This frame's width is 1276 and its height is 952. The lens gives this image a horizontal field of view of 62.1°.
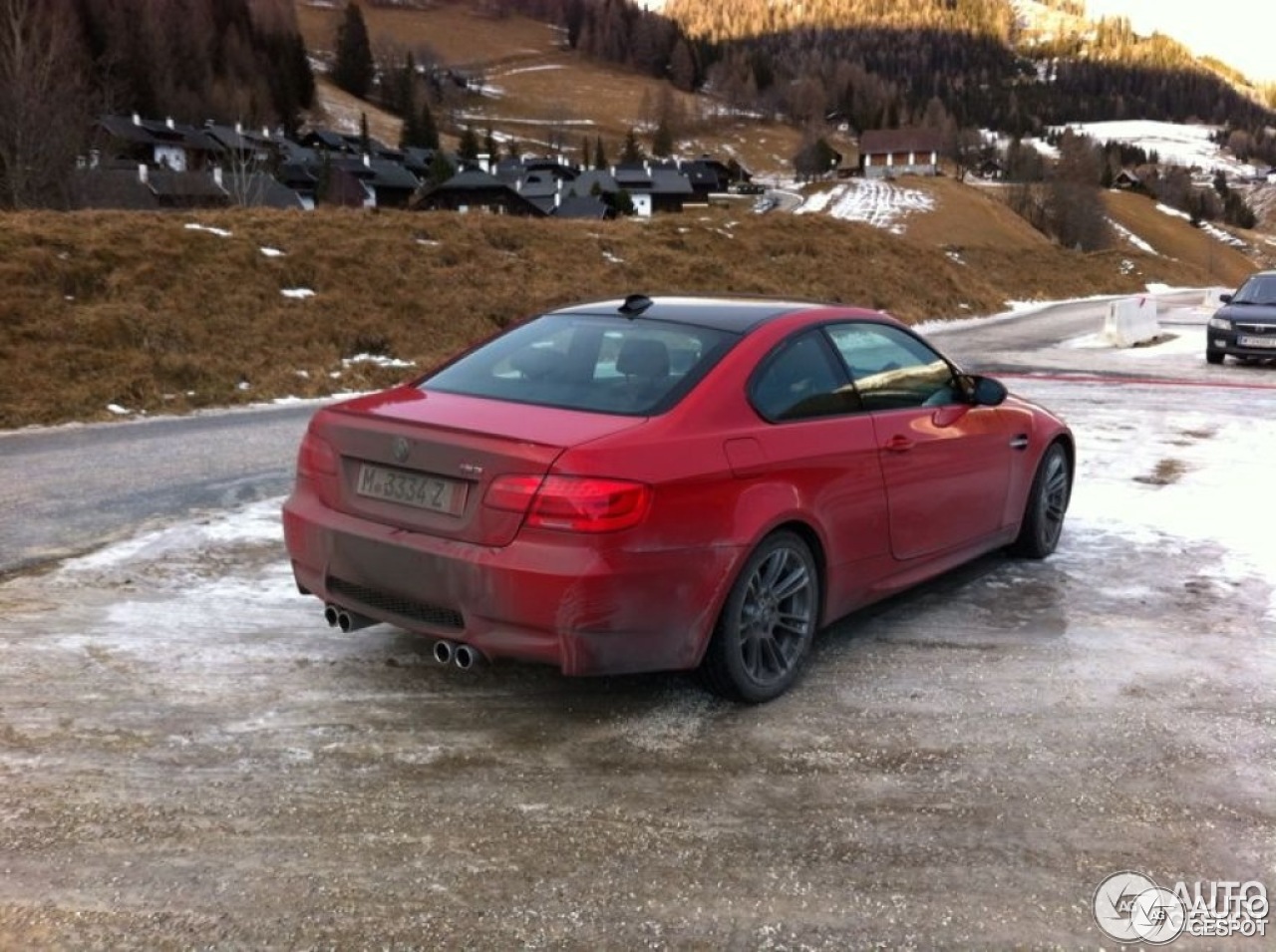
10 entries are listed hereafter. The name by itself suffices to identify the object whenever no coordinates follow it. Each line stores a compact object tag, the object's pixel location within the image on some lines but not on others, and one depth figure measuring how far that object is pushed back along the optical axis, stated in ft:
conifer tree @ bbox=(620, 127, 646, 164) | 477.98
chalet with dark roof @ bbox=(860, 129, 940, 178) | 523.29
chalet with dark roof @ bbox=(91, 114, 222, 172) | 320.68
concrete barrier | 71.82
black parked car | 56.80
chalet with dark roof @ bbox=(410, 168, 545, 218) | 304.71
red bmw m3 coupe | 11.59
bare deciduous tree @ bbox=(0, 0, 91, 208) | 115.55
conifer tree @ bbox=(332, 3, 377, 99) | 555.69
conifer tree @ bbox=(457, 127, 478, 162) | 438.40
